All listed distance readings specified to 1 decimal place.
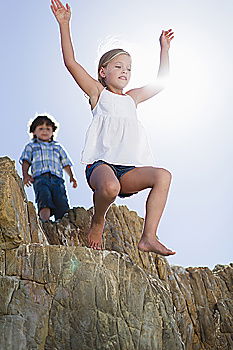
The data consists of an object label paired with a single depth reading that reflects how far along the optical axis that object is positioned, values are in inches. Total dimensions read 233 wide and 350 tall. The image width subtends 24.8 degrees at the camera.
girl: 208.7
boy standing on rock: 324.8
